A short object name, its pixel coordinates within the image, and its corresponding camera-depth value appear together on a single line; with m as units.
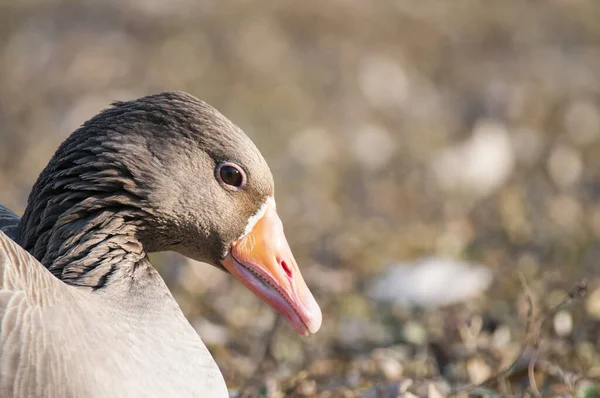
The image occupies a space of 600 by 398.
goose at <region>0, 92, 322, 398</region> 8.04
